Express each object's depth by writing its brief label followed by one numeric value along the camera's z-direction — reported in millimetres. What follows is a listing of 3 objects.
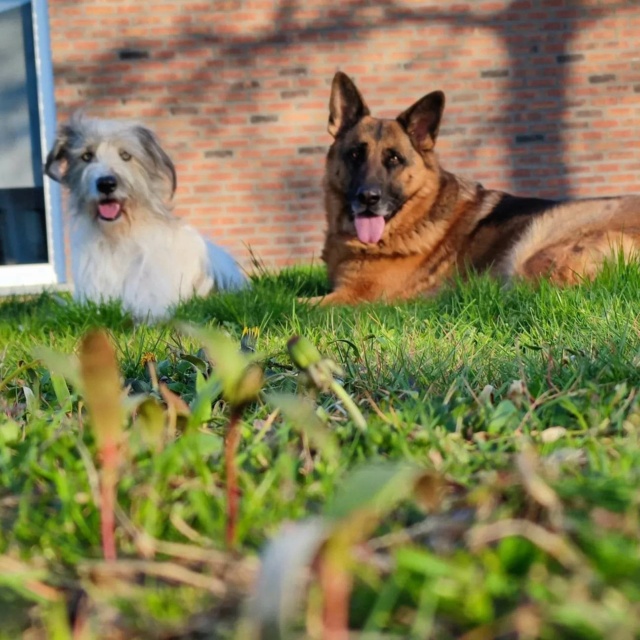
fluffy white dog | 4824
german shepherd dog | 4871
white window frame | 7781
